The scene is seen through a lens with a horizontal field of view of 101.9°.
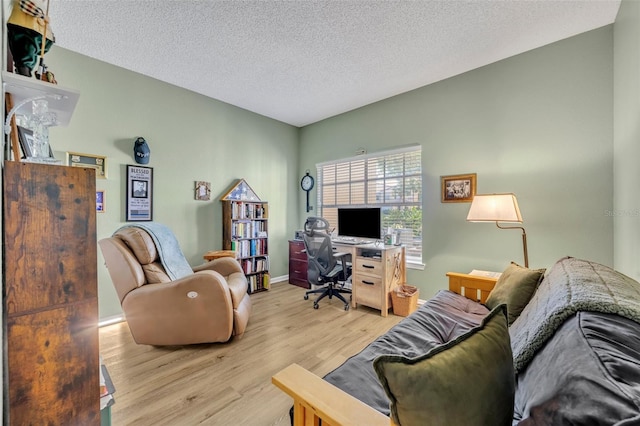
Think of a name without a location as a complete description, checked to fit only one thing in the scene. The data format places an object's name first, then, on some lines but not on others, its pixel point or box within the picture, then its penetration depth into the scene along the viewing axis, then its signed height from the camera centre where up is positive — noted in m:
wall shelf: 0.89 +0.45
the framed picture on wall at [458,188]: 2.84 +0.28
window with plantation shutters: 3.33 +0.35
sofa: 0.49 -0.36
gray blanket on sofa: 0.74 -0.28
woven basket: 2.90 -1.00
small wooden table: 3.26 -0.54
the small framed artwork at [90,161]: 2.54 +0.52
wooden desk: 2.92 -0.72
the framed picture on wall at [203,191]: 3.45 +0.29
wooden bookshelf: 3.62 -0.27
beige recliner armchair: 2.07 -0.71
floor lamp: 2.12 +0.03
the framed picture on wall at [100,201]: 2.67 +0.12
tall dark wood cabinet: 0.81 -0.27
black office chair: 3.14 -0.60
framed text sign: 2.88 +0.21
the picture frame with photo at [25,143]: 1.03 +0.28
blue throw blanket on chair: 2.36 -0.37
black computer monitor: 3.40 -0.14
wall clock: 4.54 +0.51
